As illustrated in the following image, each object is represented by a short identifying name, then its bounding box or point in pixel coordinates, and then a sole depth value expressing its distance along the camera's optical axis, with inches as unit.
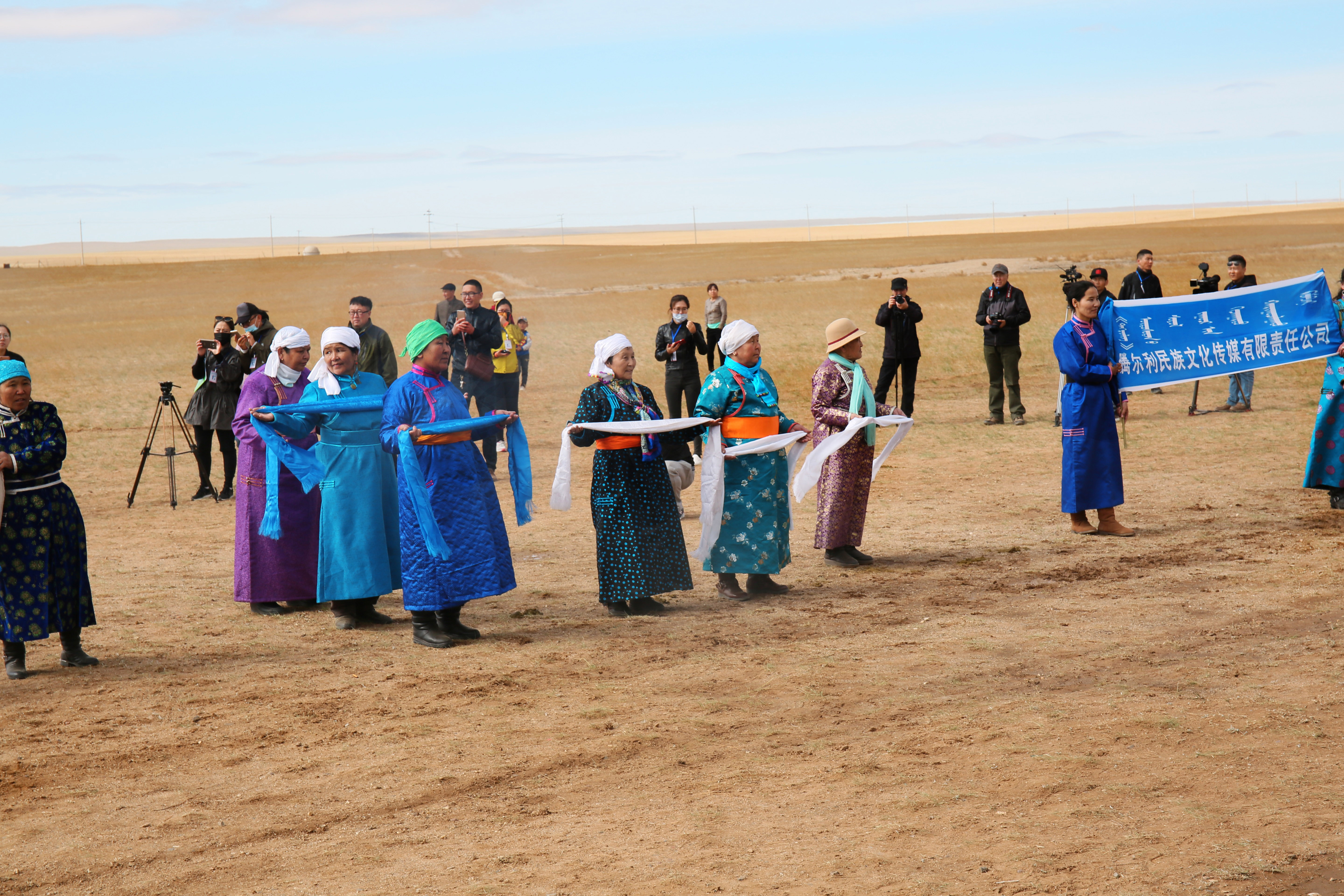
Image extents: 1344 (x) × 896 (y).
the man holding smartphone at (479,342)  469.7
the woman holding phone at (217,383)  457.7
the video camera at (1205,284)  581.9
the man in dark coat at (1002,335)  590.2
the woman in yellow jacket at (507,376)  508.7
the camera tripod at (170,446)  469.7
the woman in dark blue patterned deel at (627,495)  283.6
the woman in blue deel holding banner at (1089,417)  354.9
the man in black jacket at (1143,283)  605.3
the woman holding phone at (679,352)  497.0
